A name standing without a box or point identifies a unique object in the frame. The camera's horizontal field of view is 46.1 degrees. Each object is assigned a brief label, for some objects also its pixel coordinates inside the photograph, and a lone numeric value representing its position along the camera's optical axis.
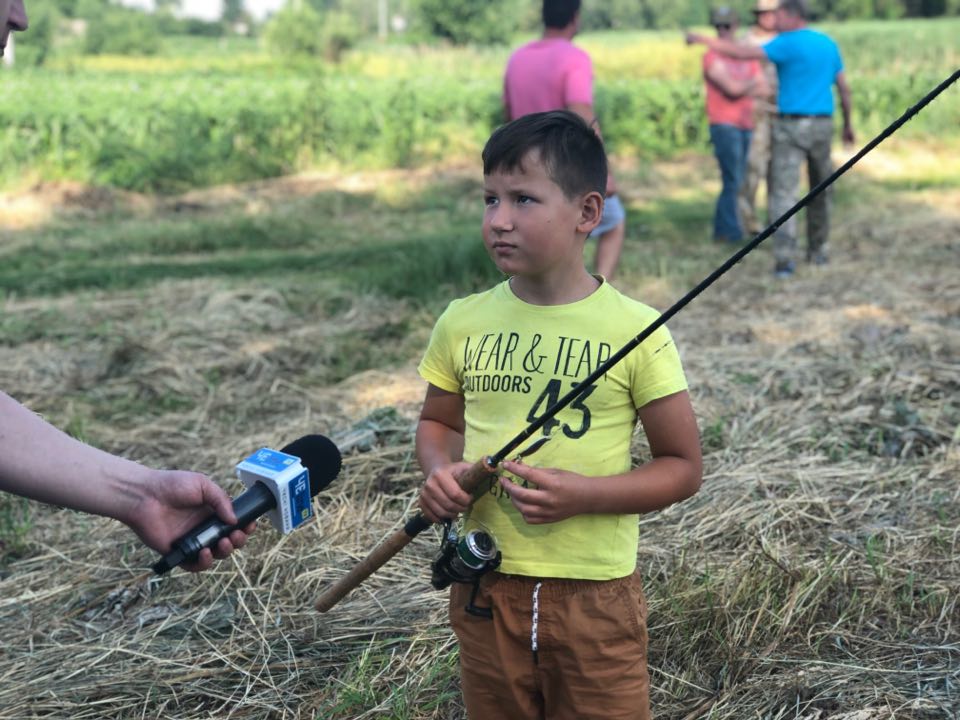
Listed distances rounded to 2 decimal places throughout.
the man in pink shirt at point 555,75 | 6.83
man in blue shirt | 8.66
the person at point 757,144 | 10.53
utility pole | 96.82
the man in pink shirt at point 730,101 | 10.07
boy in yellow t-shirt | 2.37
